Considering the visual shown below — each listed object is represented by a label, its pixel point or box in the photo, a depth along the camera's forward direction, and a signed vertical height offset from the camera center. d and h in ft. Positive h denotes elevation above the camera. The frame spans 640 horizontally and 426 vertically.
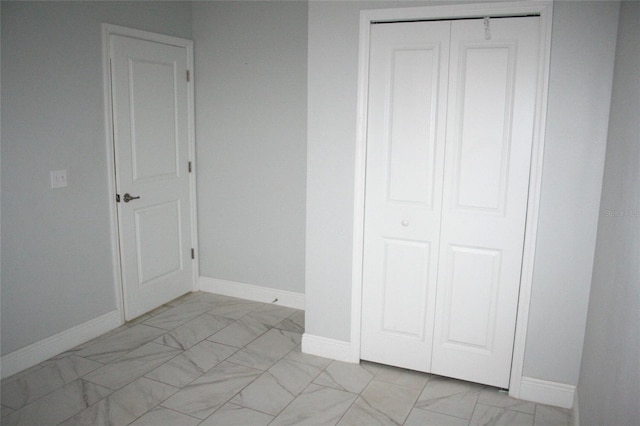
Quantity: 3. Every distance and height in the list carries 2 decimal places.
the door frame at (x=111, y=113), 11.28 +0.43
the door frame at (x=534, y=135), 8.51 +0.05
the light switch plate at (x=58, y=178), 10.36 -0.95
